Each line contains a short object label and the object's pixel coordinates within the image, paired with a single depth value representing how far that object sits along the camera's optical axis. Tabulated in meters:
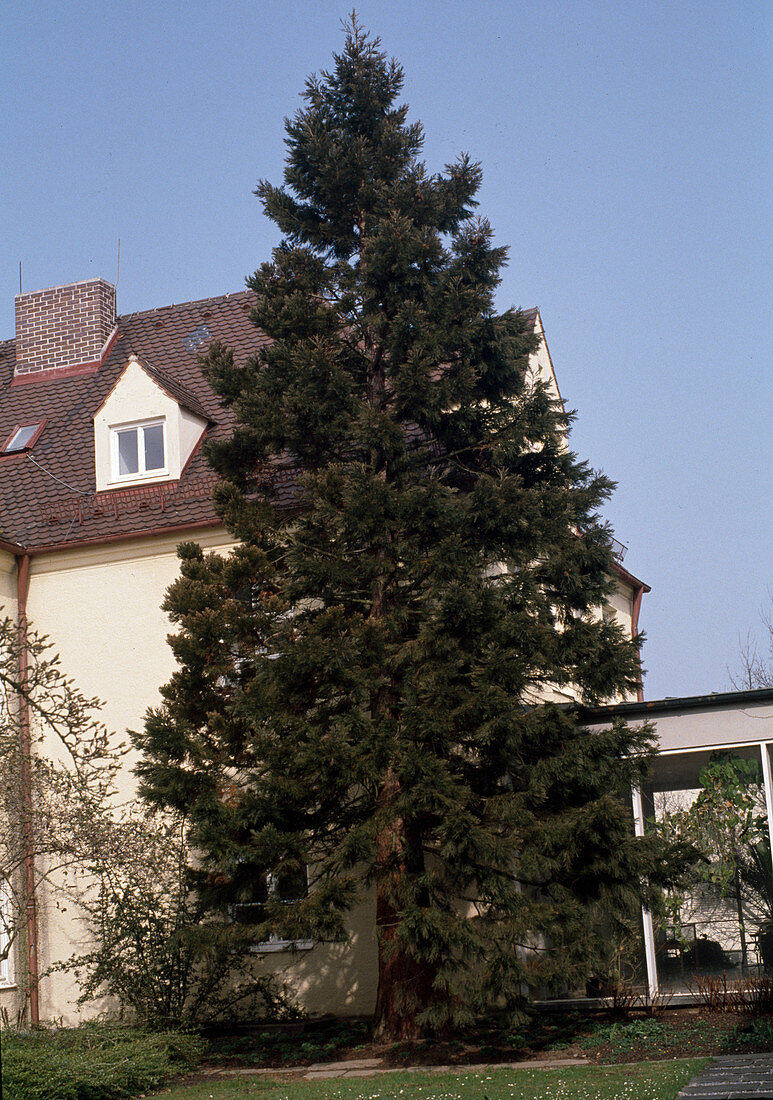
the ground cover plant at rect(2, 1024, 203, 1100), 8.86
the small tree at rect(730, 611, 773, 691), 40.91
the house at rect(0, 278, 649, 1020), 14.21
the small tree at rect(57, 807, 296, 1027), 11.70
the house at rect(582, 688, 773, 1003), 12.19
